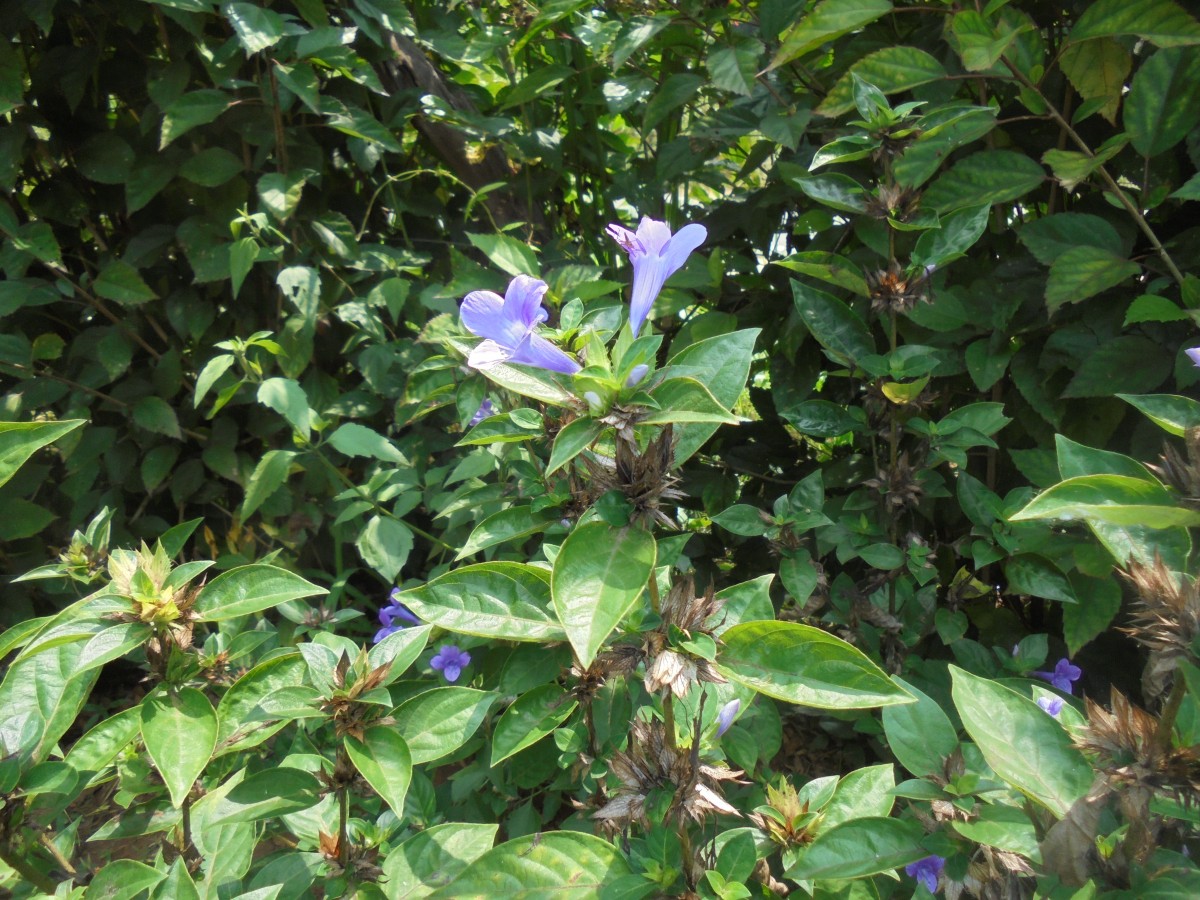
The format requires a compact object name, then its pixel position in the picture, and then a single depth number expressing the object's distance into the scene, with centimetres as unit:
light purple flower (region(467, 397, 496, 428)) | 140
